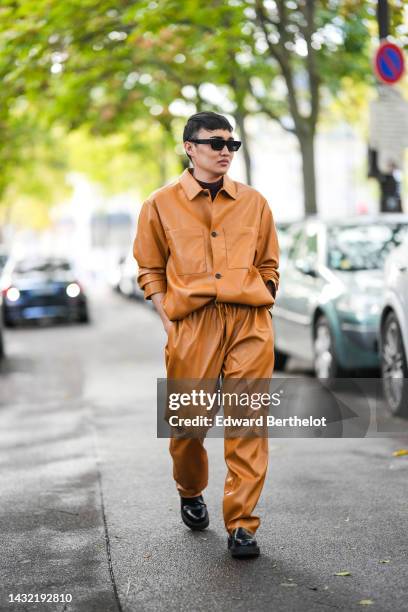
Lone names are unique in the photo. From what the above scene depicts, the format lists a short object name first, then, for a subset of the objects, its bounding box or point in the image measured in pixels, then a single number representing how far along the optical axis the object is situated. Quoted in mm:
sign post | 11758
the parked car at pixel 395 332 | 8617
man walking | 4980
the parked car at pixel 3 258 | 32897
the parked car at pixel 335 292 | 10219
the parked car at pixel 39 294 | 22938
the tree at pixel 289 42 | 14898
